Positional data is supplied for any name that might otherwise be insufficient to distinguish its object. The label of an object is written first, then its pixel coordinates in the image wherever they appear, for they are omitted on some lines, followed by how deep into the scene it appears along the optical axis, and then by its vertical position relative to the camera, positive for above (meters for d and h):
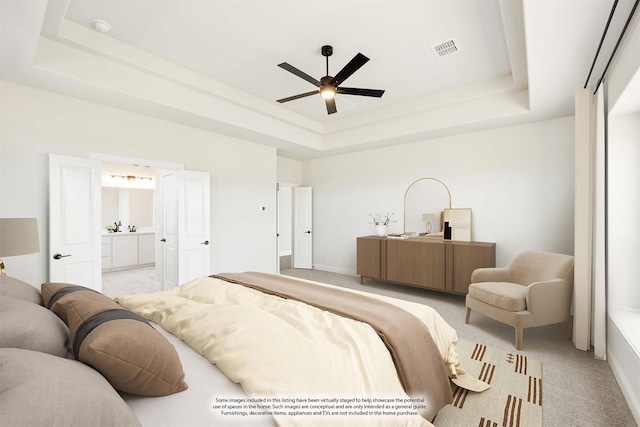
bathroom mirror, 7.29 +0.11
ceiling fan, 2.72 +1.24
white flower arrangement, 5.60 -0.18
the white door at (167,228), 4.44 -0.29
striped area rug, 1.87 -1.32
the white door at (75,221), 3.17 -0.12
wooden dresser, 4.20 -0.79
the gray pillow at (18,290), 1.57 -0.44
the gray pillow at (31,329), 1.03 -0.44
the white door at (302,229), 6.91 -0.45
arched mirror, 4.99 +0.08
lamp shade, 2.14 -0.19
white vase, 5.35 -0.37
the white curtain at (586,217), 2.75 -0.08
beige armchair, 2.84 -0.84
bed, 1.05 -0.66
